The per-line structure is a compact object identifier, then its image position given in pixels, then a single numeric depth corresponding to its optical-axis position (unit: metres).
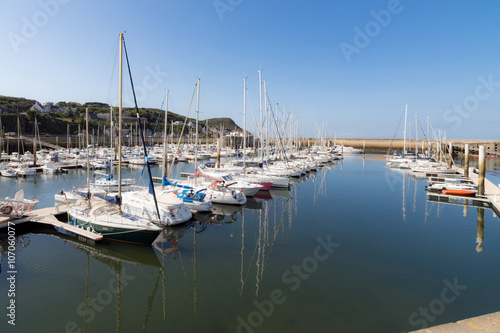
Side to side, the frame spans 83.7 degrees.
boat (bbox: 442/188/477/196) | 26.92
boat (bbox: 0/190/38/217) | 16.58
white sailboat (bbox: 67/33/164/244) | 14.16
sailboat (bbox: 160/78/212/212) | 21.03
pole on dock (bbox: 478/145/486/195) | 26.77
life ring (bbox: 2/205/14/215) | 16.56
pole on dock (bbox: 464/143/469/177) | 36.88
